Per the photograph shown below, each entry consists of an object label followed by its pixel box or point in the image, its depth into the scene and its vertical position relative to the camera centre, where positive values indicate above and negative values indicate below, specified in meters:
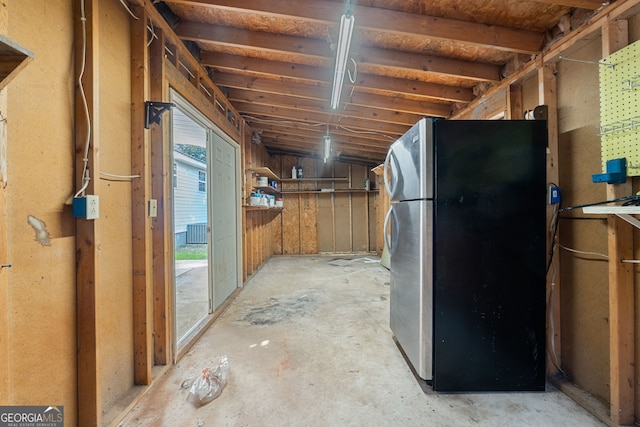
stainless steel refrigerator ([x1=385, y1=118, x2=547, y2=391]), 1.79 -0.30
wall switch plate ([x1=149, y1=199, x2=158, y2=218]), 1.90 +0.05
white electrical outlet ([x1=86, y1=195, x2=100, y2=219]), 1.33 +0.05
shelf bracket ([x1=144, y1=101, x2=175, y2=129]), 1.86 +0.77
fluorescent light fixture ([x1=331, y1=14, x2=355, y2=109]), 1.64 +1.26
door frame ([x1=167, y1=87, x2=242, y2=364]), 2.19 +0.01
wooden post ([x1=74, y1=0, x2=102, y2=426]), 1.36 -0.19
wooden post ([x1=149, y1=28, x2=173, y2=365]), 2.00 -0.05
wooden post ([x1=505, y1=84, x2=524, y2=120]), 2.34 +1.02
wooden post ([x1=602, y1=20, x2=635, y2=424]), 1.48 -0.60
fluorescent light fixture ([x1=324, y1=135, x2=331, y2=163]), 4.61 +1.31
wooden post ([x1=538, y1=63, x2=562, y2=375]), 1.91 -0.51
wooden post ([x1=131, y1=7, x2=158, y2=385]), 1.83 +0.07
